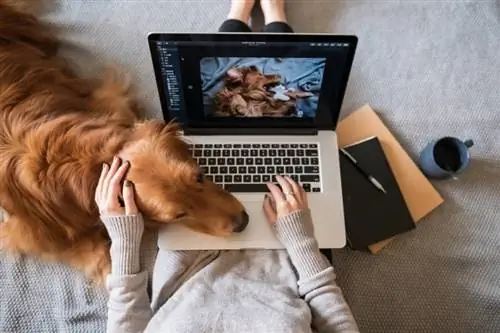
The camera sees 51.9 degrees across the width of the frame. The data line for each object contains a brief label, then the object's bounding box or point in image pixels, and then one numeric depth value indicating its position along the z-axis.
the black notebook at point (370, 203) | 1.35
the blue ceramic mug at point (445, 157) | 1.38
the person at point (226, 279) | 1.06
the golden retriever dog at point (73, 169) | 1.12
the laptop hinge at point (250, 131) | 1.33
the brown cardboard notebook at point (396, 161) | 1.40
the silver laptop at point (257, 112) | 1.10
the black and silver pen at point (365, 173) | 1.39
